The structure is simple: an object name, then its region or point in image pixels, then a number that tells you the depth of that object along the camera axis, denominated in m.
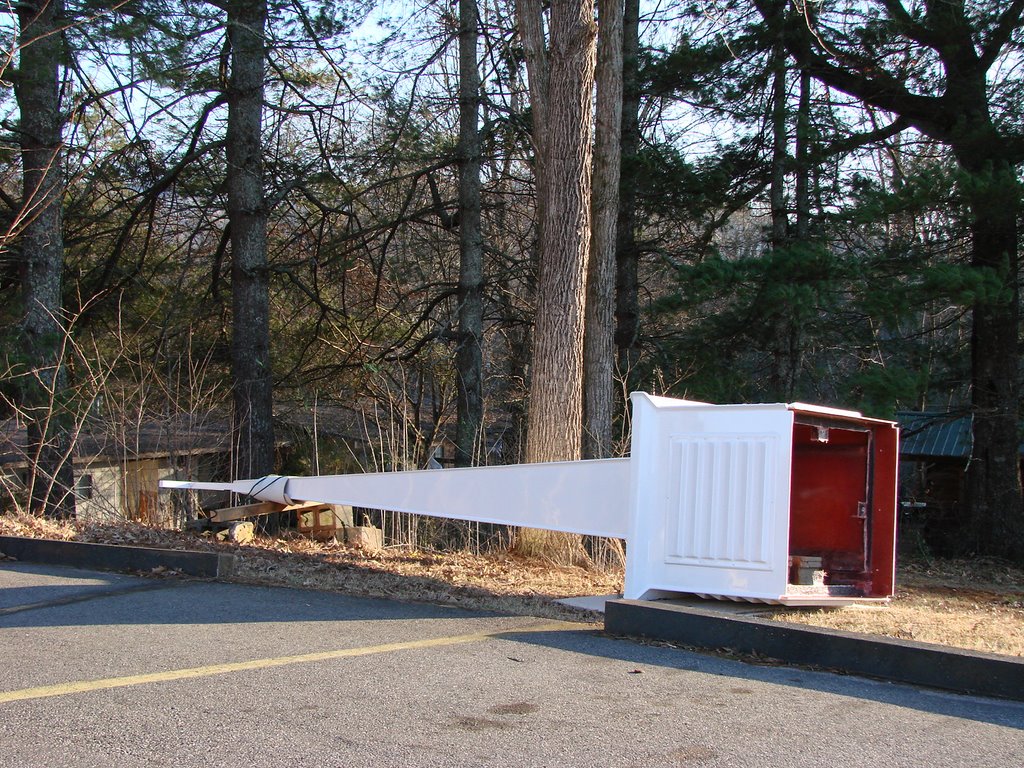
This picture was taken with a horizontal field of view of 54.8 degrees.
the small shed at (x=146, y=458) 12.07
